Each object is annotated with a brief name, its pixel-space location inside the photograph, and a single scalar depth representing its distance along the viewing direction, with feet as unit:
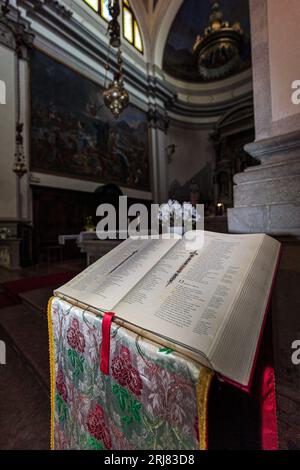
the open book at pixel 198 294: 1.86
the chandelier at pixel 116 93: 12.76
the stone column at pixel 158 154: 37.96
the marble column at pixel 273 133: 4.22
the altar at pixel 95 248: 7.43
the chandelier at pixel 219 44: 32.83
